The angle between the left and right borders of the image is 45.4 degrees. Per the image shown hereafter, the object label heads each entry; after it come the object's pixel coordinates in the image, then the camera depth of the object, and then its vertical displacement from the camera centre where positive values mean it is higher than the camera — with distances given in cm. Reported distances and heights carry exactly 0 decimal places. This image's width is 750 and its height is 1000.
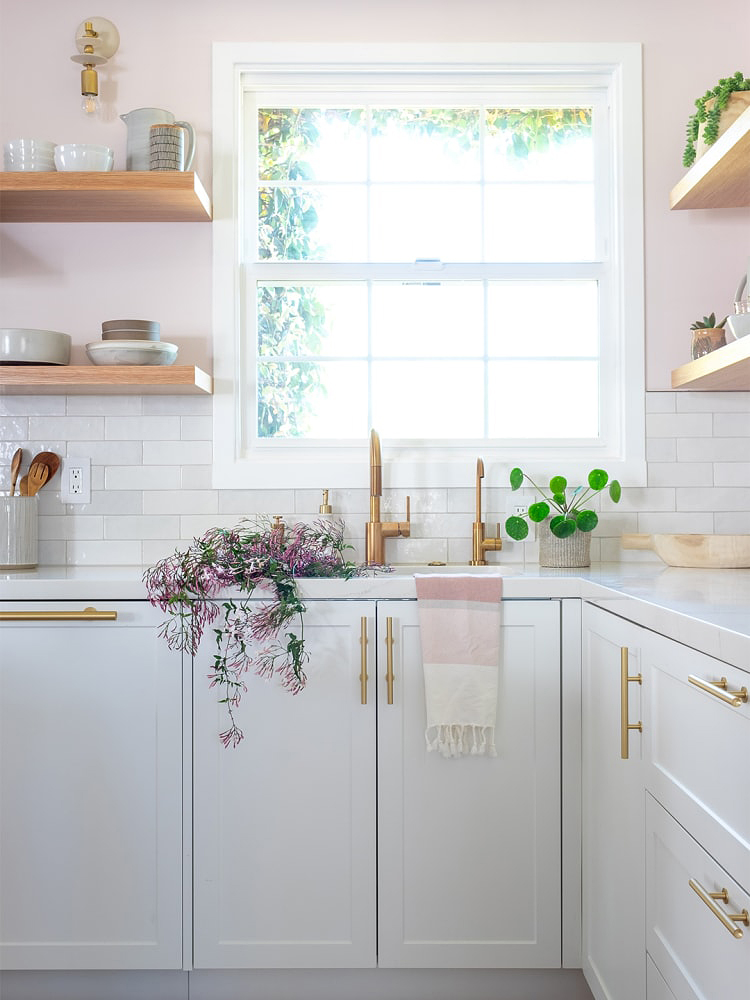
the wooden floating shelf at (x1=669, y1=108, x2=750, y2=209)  228 +93
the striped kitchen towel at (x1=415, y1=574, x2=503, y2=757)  219 -38
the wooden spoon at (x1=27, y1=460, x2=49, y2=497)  279 +8
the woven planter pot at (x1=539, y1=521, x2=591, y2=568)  262 -13
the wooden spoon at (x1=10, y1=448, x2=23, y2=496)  279 +12
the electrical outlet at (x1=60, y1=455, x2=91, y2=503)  284 +8
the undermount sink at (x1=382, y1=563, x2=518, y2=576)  265 -20
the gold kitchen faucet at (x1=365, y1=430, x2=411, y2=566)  271 -7
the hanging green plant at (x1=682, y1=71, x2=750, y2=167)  249 +113
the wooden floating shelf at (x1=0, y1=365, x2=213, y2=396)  255 +36
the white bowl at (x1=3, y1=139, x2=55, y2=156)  262 +105
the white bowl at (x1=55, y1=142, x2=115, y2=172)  261 +101
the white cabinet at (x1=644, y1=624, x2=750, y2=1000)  123 -49
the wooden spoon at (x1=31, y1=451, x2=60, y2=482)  282 +14
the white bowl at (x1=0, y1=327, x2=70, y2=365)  260 +46
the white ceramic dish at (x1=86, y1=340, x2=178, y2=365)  260 +44
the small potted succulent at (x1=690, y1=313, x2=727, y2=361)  266 +50
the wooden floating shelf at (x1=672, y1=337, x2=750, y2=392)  229 +37
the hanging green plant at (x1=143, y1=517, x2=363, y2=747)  217 -26
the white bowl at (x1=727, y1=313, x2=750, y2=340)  230 +47
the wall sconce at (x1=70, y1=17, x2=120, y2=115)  278 +142
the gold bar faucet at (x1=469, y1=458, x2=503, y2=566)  273 -12
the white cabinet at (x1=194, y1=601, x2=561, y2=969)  220 -78
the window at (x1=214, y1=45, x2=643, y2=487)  294 +78
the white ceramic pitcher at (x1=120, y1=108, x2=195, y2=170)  271 +112
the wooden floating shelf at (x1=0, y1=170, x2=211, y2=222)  256 +90
